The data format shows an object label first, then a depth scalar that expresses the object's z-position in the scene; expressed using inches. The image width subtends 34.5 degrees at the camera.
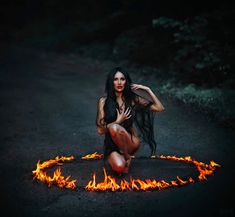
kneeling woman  241.4
